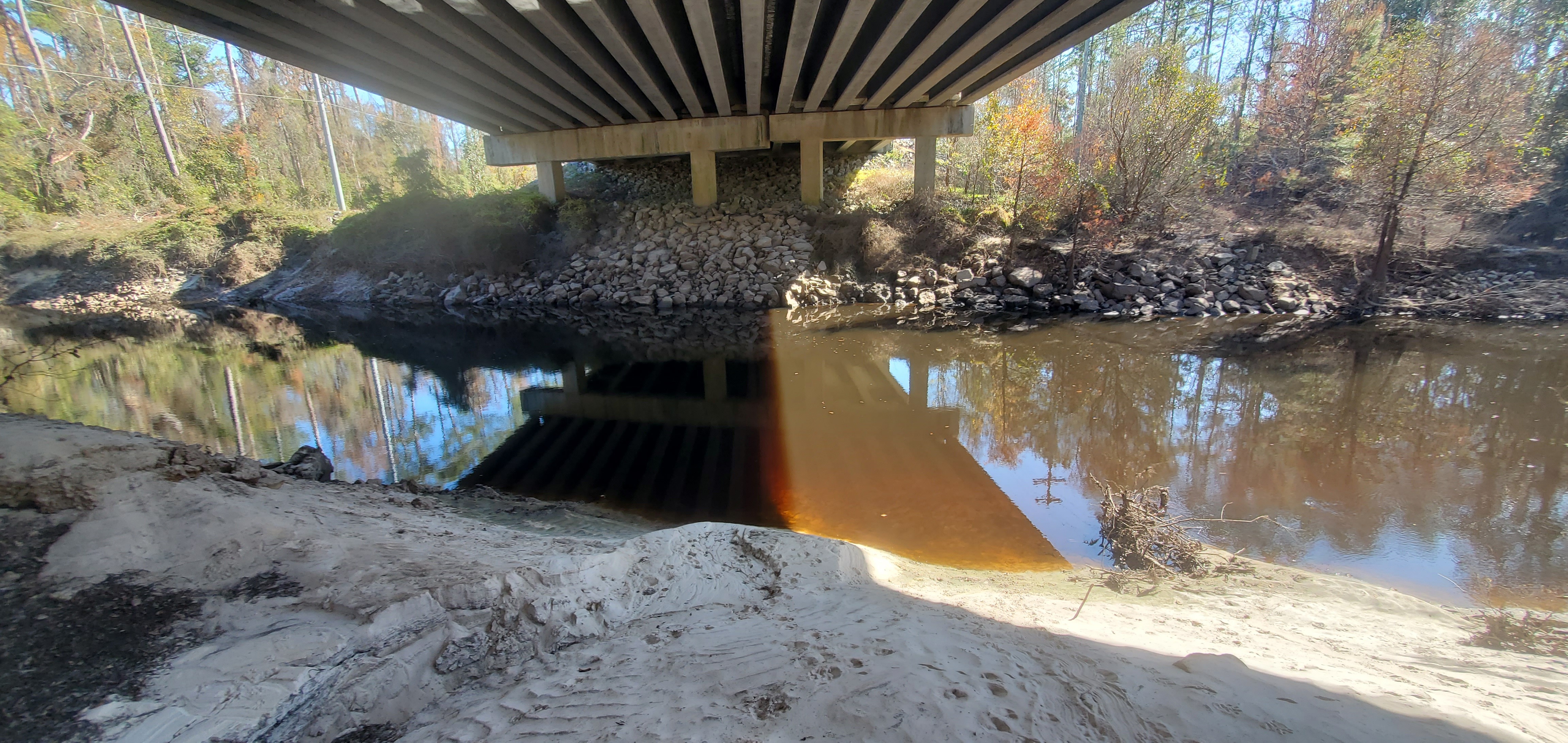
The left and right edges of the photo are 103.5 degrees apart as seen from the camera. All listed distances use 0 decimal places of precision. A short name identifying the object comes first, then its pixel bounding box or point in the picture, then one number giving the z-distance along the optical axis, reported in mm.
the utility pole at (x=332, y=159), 30172
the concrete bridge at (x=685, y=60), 10344
